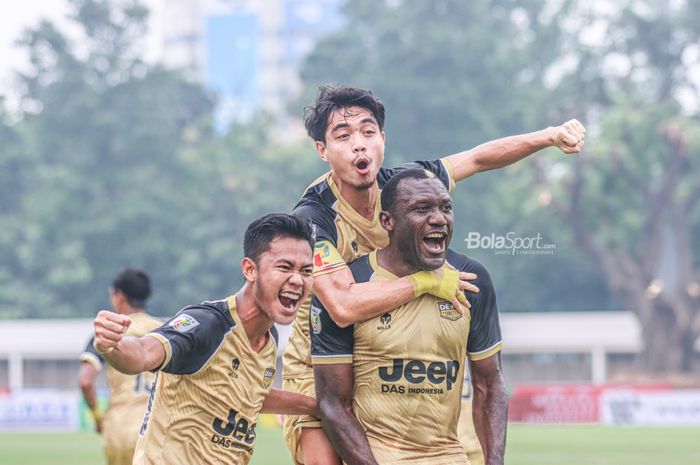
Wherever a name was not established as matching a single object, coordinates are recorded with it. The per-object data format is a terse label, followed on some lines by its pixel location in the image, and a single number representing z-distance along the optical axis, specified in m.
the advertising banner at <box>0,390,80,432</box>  42.19
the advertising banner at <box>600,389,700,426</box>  39.25
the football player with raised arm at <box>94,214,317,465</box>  6.91
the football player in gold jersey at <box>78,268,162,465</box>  12.73
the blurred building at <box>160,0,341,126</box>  143.88
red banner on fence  41.09
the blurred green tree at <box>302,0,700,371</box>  51.78
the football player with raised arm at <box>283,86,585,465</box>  7.60
